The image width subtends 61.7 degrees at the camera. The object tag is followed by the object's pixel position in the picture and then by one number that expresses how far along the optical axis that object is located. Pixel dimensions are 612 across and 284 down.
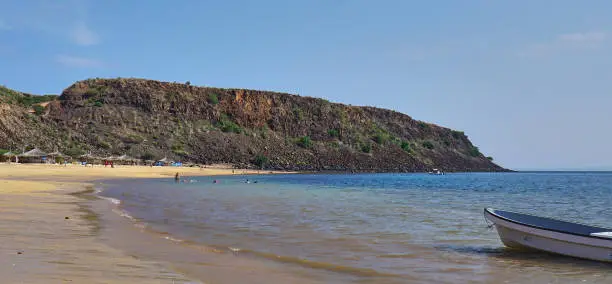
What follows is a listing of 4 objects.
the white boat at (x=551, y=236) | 10.70
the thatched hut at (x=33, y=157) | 75.62
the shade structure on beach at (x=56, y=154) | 80.51
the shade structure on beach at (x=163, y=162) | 93.12
